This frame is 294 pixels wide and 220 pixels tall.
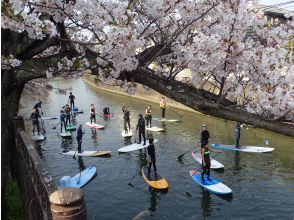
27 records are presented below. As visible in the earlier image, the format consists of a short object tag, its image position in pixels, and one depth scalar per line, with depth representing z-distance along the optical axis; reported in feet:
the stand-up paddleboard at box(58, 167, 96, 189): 46.24
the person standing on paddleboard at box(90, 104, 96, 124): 90.51
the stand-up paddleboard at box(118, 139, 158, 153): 64.54
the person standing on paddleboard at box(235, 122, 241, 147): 65.21
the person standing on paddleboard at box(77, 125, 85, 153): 61.77
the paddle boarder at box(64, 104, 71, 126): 86.20
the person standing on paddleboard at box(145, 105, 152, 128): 86.94
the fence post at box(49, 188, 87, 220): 11.36
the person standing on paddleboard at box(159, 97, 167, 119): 98.85
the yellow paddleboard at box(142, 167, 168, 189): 46.52
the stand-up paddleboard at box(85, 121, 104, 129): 87.35
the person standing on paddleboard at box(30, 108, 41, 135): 76.89
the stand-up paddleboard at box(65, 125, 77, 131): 86.49
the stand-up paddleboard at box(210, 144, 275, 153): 63.65
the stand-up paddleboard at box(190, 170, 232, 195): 44.62
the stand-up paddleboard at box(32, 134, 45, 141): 75.25
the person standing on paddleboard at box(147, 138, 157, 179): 49.76
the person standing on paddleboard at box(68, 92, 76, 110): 113.39
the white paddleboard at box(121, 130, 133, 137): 77.77
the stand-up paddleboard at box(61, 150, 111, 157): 61.82
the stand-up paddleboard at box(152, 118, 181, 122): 95.86
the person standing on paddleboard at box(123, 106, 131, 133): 79.01
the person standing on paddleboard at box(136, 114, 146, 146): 68.44
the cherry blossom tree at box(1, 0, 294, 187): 19.56
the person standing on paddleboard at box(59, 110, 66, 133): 80.84
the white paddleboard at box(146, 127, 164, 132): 84.24
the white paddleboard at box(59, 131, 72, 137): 78.18
